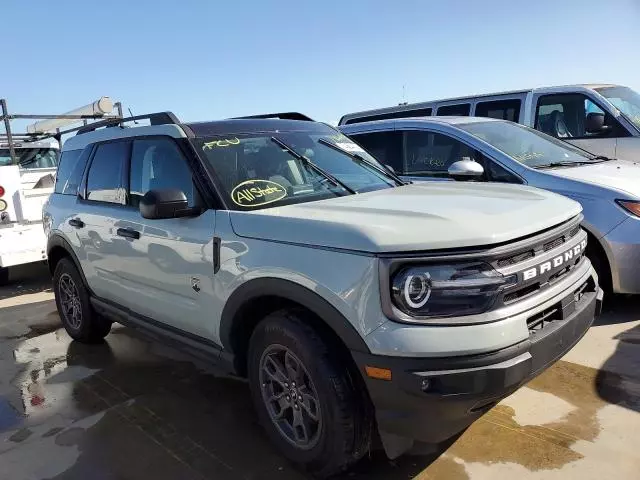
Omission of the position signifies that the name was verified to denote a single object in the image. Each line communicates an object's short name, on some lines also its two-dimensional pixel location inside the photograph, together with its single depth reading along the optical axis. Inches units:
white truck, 293.0
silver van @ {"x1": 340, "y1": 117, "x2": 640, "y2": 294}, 176.4
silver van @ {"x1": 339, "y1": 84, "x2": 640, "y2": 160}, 257.4
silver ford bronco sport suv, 91.5
